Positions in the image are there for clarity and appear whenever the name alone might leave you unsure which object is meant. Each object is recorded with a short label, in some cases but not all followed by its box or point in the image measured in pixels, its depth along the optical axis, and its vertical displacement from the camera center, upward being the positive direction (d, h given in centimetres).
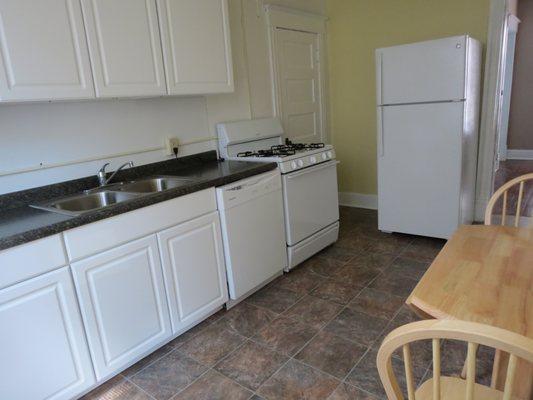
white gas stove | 284 -57
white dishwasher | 238 -81
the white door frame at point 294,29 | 348 +68
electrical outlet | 271 -22
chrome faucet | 228 -34
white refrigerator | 294 -31
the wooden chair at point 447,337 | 69 -47
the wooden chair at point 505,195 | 162 -46
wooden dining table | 98 -56
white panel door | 368 +18
